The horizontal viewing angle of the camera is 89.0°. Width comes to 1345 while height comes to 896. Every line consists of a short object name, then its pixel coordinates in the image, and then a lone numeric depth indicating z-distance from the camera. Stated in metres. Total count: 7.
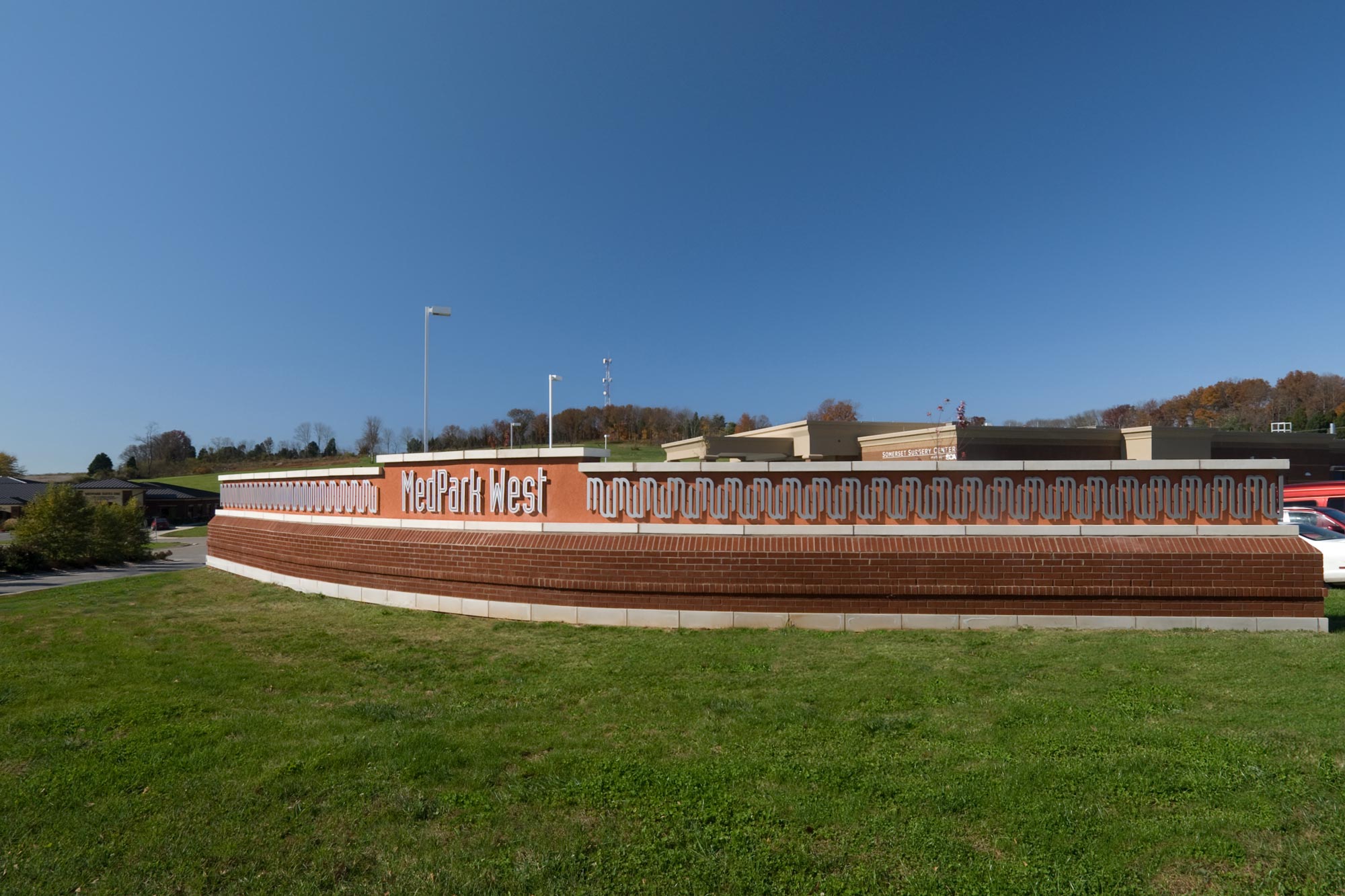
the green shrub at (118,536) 28.02
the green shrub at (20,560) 24.33
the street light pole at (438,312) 13.70
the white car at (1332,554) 11.49
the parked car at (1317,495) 16.74
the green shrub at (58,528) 25.81
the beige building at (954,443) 29.64
